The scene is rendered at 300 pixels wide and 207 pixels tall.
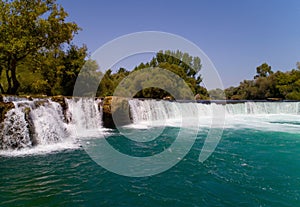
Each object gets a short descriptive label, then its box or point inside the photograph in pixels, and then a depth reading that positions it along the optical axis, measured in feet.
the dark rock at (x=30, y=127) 26.30
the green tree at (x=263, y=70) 194.49
